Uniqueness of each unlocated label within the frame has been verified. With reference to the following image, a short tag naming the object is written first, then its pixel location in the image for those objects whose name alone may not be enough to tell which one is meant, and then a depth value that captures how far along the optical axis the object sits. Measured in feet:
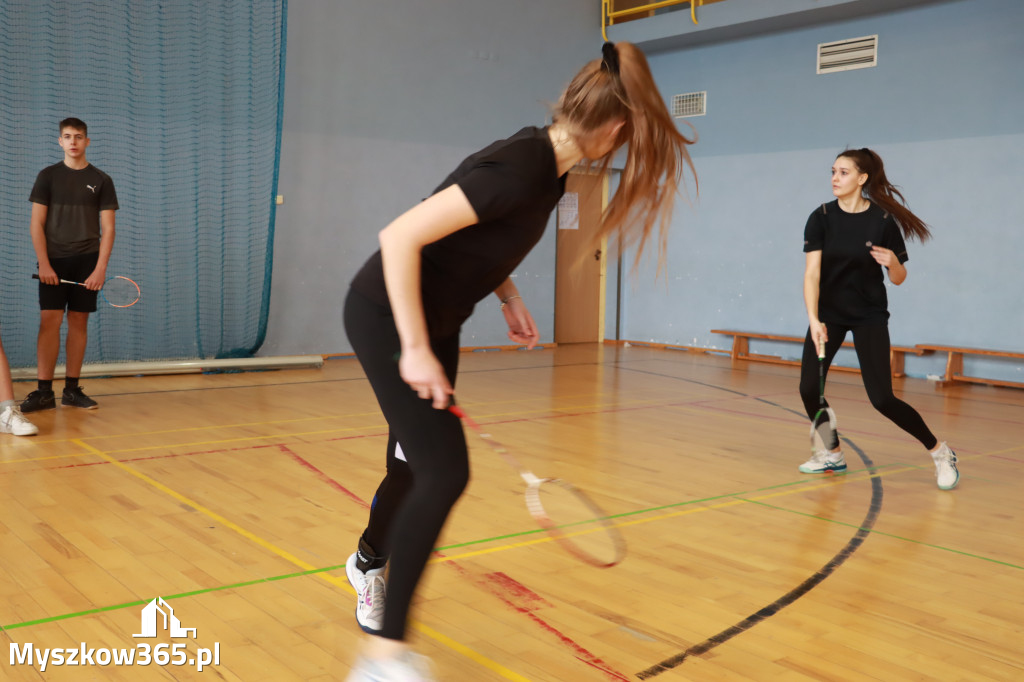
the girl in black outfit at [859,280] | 15.30
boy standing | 19.84
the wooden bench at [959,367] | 29.45
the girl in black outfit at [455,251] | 5.87
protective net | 25.85
